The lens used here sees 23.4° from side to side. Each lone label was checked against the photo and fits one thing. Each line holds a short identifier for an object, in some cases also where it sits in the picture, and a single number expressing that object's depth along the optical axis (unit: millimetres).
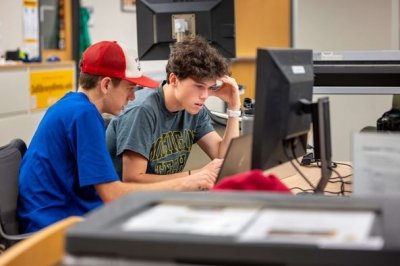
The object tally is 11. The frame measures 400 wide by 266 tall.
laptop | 2468
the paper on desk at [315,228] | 1524
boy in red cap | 2648
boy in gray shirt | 2987
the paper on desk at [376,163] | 1947
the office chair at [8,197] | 2683
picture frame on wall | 7443
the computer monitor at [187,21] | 3674
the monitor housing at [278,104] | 2244
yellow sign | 5721
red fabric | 2035
